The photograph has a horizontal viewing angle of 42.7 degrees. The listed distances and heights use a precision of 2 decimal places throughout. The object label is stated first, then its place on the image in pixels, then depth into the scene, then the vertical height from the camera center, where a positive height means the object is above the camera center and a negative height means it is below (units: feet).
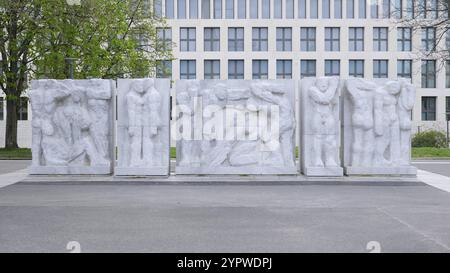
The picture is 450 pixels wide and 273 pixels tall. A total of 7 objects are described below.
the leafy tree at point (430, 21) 81.58 +16.11
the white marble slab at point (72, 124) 53.88 +0.31
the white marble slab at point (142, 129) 53.06 -0.17
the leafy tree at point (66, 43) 85.76 +14.12
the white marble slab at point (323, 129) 52.75 -0.23
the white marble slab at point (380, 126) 53.31 +0.03
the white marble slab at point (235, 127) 53.42 -0.03
